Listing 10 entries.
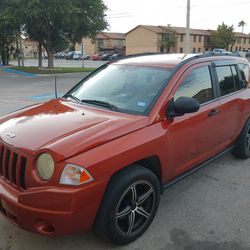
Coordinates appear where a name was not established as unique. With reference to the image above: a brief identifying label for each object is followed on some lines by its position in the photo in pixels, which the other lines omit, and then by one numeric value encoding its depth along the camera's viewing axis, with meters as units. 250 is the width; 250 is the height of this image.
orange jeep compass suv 2.52
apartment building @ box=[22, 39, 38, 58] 88.35
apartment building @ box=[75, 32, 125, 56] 77.90
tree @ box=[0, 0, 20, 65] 21.17
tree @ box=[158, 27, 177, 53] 60.56
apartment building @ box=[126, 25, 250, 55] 64.03
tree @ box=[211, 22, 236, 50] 65.88
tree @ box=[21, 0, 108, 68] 20.39
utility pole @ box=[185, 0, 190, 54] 19.97
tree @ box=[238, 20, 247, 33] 121.66
